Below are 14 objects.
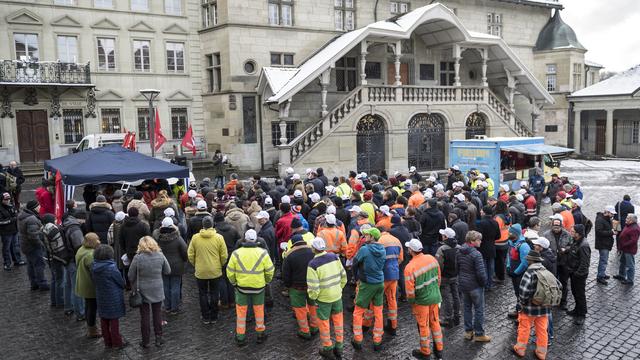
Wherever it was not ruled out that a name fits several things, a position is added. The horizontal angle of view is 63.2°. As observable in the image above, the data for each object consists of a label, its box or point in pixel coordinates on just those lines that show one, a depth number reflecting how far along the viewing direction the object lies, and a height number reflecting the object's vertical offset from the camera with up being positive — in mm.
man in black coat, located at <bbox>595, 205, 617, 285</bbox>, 11180 -2331
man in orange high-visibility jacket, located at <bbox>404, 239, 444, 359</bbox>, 7852 -2443
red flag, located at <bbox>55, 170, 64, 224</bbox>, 13133 -1478
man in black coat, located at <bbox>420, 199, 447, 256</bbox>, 11055 -1948
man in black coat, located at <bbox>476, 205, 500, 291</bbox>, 10609 -2058
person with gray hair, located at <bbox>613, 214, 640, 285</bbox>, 11039 -2501
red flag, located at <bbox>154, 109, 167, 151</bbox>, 20484 -12
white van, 24047 -60
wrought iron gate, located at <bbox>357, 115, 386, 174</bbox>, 27141 -570
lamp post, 19281 +676
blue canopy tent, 13018 -768
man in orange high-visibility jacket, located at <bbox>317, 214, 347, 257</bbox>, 9751 -1934
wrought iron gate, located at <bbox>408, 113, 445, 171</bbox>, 29031 -534
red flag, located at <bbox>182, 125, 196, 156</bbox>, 21531 -163
